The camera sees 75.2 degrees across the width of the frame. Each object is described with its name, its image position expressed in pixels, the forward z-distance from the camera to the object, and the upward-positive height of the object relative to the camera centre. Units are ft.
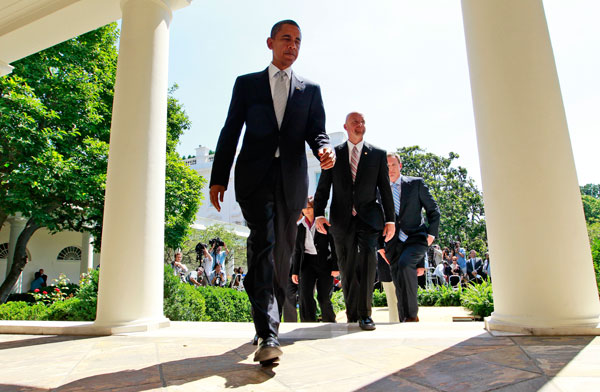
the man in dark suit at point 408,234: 17.02 +1.62
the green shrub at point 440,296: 37.70 -2.64
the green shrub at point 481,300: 24.66 -2.09
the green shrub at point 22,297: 46.28 -1.29
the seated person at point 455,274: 53.36 -0.69
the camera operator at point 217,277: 47.20 +0.16
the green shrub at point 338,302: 40.05 -2.96
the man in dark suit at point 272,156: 7.89 +2.52
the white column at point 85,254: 71.20 +5.39
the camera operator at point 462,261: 53.09 +1.05
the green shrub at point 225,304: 26.27 -1.85
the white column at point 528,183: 8.84 +1.96
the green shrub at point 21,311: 26.45 -1.72
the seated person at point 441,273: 53.93 -0.48
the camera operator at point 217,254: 45.82 +2.98
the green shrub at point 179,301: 20.95 -1.17
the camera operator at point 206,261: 44.97 +2.07
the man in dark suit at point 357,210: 12.39 +2.04
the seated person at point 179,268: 43.88 +1.33
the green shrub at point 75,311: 21.24 -1.51
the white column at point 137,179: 12.78 +3.49
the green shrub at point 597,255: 16.35 +0.34
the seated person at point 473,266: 51.03 +0.25
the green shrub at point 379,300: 43.29 -3.07
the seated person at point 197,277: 48.47 +0.30
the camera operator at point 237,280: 57.28 -0.35
